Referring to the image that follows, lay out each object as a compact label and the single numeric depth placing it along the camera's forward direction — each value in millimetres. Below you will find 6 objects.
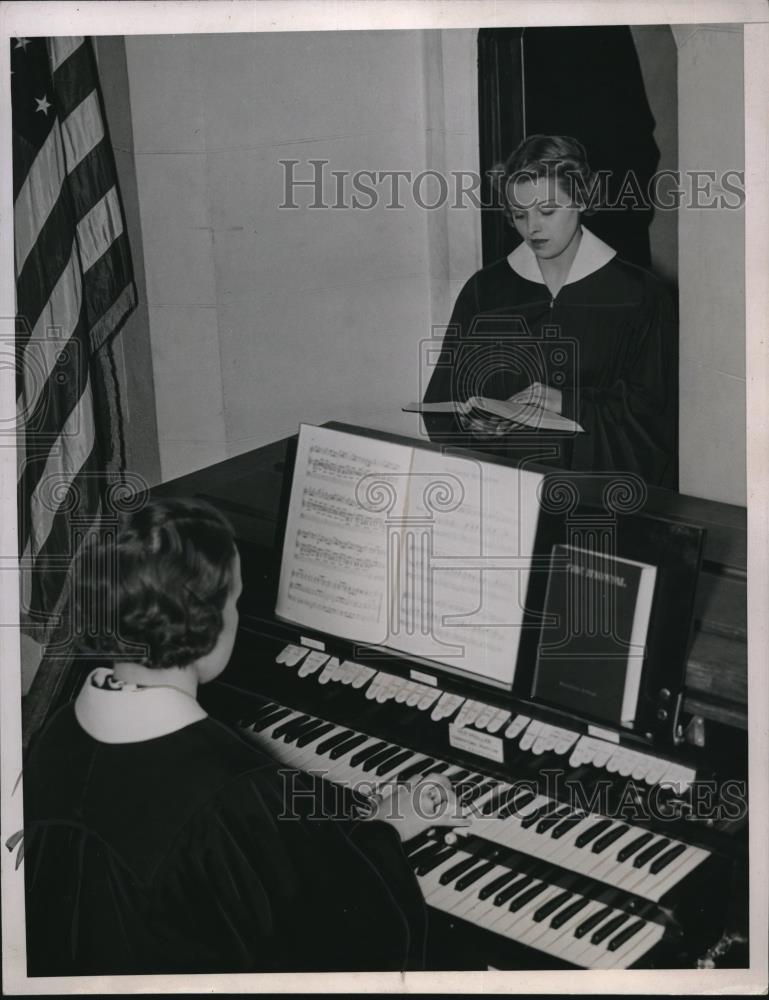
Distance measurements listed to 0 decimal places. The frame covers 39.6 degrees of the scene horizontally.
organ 2188
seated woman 2242
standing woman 2469
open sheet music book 2332
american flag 2572
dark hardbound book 2199
